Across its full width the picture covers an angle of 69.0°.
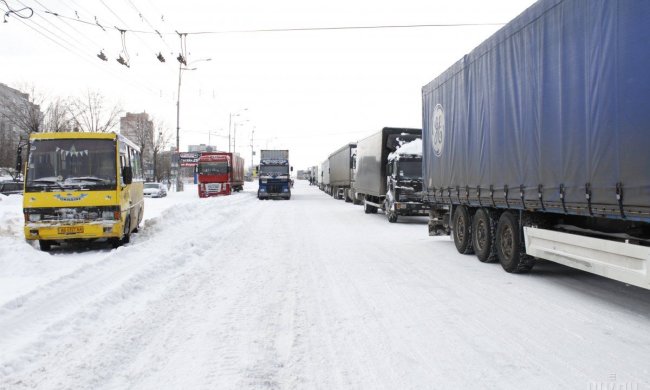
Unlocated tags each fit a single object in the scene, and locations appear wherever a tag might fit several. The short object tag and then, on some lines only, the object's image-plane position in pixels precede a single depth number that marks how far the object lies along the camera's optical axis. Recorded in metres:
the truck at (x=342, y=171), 32.47
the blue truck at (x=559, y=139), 5.12
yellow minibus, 10.33
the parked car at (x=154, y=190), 38.69
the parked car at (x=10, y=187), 31.43
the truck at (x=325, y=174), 48.71
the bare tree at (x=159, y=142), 69.06
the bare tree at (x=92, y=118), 49.23
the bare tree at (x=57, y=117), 44.50
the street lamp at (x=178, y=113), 37.67
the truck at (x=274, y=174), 35.34
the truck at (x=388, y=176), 17.97
